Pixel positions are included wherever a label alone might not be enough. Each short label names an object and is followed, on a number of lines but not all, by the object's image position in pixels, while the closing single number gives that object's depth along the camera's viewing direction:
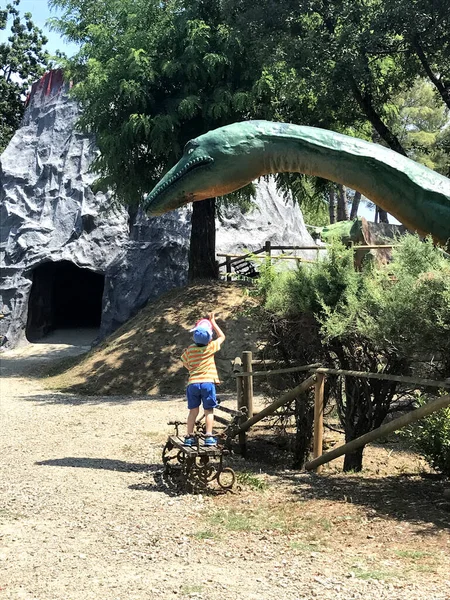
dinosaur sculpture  6.02
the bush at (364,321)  5.71
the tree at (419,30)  11.42
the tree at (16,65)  32.22
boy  6.80
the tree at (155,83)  14.29
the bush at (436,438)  6.16
